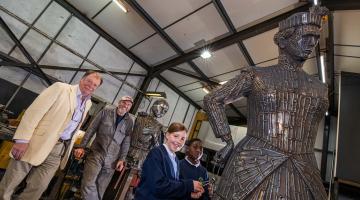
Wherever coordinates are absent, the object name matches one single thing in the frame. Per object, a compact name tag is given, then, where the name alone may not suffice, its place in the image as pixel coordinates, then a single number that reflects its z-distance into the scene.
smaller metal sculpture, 4.37
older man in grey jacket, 3.21
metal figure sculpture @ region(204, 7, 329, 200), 1.08
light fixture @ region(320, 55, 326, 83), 5.82
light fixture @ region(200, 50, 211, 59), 6.56
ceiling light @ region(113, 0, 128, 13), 6.11
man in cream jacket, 2.07
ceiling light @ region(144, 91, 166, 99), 7.46
